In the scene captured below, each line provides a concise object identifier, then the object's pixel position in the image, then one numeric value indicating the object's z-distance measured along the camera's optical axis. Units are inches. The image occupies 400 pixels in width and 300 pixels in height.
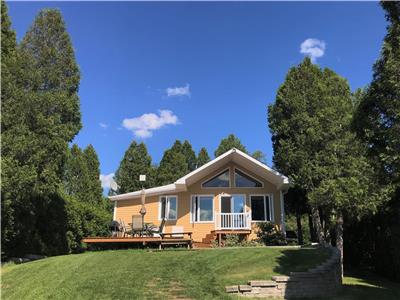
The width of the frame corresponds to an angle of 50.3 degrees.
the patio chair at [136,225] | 800.3
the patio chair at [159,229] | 831.8
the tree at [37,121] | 647.8
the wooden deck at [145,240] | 738.8
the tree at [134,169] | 1758.1
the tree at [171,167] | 1744.6
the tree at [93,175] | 1601.9
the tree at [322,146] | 775.1
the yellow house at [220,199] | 878.8
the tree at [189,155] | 1944.3
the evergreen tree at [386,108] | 402.3
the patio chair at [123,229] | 852.1
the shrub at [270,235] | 810.2
